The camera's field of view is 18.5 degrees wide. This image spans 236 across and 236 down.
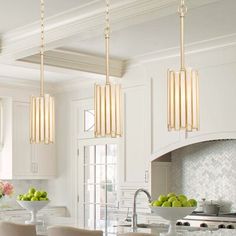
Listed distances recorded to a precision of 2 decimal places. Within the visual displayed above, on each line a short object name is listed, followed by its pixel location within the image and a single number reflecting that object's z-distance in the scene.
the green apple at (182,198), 4.53
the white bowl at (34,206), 5.69
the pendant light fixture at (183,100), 3.79
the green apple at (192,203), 4.51
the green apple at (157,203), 4.56
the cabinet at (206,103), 8.04
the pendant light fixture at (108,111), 4.44
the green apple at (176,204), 4.46
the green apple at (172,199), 4.53
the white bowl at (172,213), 4.42
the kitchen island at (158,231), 4.64
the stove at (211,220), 7.84
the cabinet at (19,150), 10.85
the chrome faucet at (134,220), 4.92
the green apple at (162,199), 4.59
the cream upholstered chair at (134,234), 3.96
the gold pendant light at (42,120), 4.99
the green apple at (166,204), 4.49
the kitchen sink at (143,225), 5.34
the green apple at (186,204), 4.50
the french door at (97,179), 10.37
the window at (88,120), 10.93
